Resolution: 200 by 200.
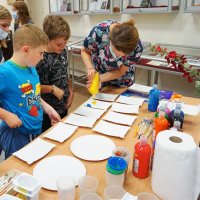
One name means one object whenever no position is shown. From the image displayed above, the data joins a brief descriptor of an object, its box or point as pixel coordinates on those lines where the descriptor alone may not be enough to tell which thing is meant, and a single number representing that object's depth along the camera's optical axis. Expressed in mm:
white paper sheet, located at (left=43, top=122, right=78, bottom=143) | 1101
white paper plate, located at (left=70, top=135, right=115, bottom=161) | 983
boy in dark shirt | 1431
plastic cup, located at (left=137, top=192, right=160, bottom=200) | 743
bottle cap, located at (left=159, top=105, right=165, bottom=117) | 1133
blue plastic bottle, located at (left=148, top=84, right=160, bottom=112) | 1415
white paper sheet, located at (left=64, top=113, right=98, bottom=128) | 1231
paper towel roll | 703
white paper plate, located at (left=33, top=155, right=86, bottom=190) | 831
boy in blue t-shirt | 1149
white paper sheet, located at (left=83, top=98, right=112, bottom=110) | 1443
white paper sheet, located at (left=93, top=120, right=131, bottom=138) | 1159
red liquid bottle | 834
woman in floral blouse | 1364
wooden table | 817
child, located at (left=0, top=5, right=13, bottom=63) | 2508
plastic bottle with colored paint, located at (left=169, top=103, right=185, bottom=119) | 1162
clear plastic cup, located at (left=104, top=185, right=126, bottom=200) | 746
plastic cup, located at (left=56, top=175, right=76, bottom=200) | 717
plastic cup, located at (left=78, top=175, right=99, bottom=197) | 758
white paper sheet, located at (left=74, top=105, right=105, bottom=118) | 1341
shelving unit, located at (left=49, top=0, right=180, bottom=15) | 2739
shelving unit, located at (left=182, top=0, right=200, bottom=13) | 2494
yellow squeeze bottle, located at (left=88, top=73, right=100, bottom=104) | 1526
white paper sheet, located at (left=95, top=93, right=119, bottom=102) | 1566
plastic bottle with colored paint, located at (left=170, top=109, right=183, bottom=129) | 1137
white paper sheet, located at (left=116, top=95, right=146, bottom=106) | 1508
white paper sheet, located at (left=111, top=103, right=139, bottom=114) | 1399
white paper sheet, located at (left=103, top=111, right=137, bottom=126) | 1277
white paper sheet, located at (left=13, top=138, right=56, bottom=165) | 940
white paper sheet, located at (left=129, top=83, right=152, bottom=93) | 1715
